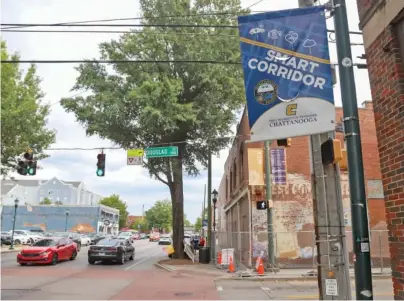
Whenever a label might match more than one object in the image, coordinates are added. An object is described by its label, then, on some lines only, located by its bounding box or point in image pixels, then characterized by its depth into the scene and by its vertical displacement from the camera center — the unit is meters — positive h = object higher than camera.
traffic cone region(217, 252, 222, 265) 19.80 -1.01
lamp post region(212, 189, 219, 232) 25.97 +2.74
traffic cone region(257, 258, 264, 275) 16.18 -1.23
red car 20.39 -0.70
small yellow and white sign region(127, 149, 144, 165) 18.70 +3.75
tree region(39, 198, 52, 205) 92.35 +8.50
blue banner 5.07 +2.05
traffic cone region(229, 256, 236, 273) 17.97 -1.32
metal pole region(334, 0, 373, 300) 4.65 +0.93
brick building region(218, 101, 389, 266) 18.94 +1.72
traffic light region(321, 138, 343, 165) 5.77 +1.22
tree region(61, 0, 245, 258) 21.28 +7.92
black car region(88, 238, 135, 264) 21.95 -0.74
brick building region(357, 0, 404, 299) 4.96 +1.68
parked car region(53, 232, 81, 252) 35.80 +0.29
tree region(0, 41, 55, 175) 26.19 +8.06
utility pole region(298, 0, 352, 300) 6.35 +0.09
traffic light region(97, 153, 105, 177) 18.50 +3.39
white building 100.50 +11.52
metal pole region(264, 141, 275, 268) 16.95 +1.21
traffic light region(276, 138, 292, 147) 7.02 +1.64
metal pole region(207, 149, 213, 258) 24.63 +2.97
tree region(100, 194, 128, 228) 100.56 +8.33
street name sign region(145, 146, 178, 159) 17.61 +3.77
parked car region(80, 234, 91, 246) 46.94 -0.21
